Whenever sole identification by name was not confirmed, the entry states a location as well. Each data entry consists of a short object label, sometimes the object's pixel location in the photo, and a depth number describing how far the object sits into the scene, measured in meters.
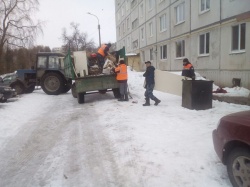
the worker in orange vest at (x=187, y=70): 10.77
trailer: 10.48
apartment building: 12.51
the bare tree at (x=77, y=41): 60.47
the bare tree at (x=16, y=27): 26.16
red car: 3.31
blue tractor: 14.08
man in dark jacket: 9.33
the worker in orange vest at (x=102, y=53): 11.80
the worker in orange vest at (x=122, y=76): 10.26
